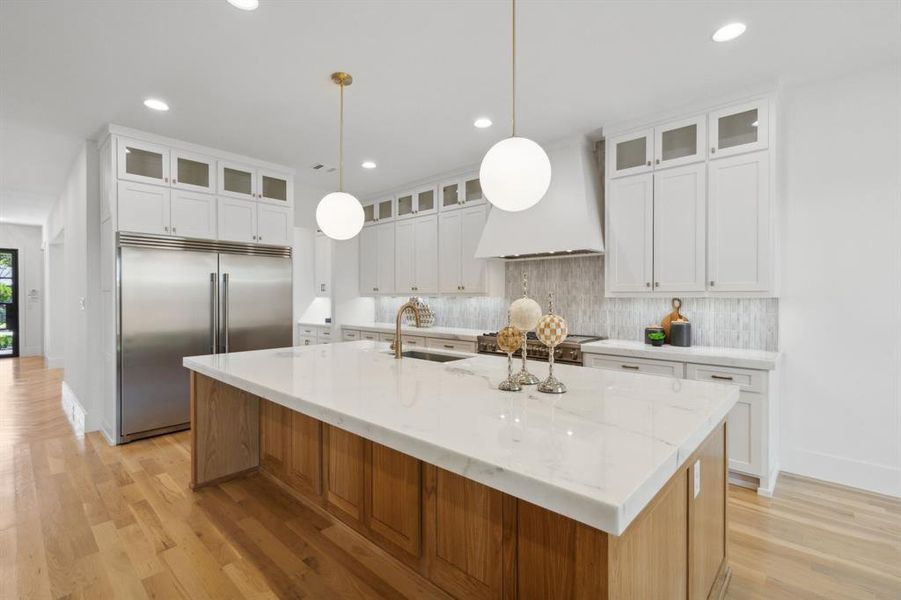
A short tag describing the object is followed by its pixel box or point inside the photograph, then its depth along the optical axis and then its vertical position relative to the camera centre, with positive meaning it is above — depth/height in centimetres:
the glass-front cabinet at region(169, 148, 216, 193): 393 +117
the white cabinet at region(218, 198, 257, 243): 423 +77
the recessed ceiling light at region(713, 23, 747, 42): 224 +139
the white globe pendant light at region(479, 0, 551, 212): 166 +48
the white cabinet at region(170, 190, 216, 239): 393 +77
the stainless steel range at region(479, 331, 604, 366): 349 -44
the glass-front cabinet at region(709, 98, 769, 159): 286 +114
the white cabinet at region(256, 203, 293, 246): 450 +77
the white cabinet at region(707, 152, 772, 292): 286 +49
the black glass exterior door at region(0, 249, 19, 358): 837 -7
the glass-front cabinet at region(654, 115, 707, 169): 310 +114
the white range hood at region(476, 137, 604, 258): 359 +71
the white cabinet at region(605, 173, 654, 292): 336 +50
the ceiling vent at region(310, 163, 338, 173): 466 +142
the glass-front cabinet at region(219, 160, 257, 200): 425 +117
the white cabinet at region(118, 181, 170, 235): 363 +77
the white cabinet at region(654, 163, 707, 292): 312 +50
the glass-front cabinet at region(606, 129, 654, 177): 335 +114
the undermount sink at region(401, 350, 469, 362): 272 -38
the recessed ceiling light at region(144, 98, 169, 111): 311 +141
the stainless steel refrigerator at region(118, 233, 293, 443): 370 -15
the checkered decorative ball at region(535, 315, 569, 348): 161 -12
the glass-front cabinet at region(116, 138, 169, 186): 362 +117
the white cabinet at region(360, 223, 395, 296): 562 +49
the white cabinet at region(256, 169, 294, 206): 453 +118
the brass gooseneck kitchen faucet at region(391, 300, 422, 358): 252 -22
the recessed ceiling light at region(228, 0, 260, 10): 208 +142
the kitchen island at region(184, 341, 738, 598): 99 -41
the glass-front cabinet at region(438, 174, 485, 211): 466 +115
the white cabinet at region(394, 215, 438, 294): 507 +50
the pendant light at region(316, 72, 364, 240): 259 +49
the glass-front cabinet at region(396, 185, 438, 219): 509 +115
